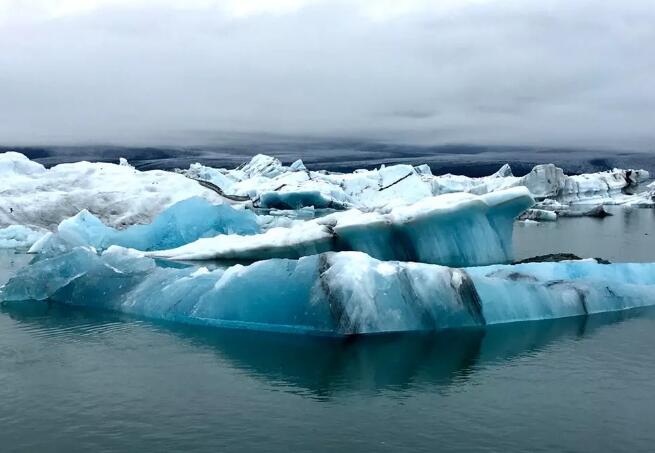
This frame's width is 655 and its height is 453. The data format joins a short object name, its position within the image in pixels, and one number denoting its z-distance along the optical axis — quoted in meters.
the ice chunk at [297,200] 38.16
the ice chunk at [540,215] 35.47
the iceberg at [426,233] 15.29
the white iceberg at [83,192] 24.94
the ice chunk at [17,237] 21.92
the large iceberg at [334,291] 10.49
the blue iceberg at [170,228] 19.28
